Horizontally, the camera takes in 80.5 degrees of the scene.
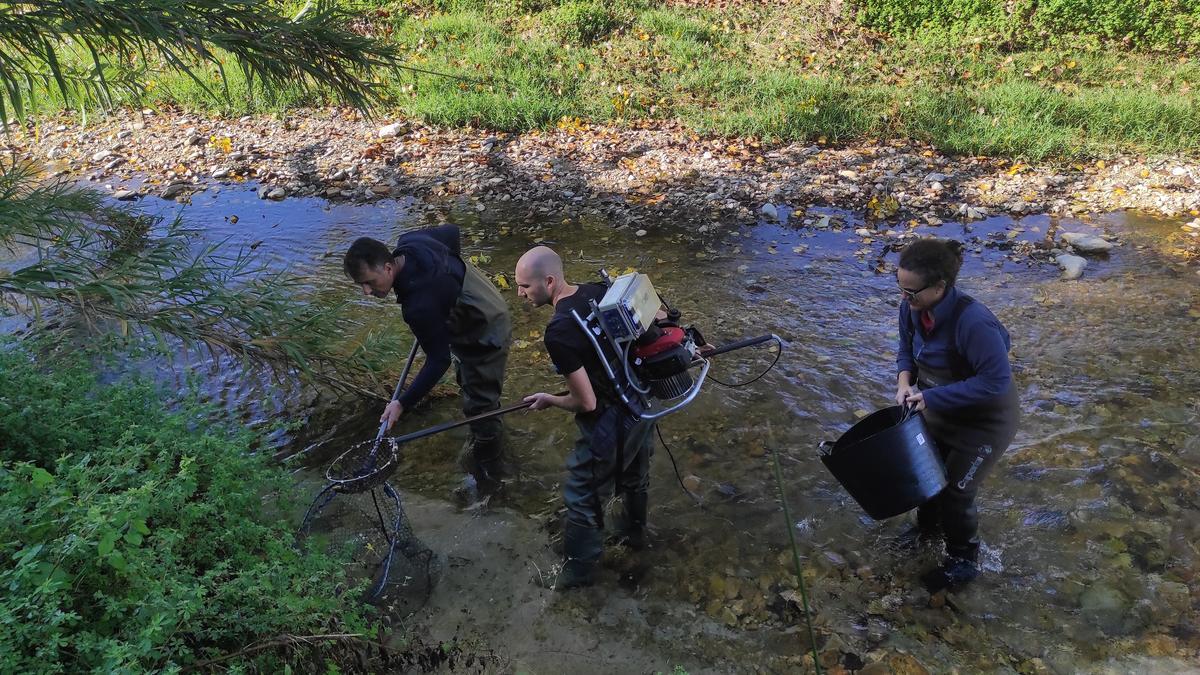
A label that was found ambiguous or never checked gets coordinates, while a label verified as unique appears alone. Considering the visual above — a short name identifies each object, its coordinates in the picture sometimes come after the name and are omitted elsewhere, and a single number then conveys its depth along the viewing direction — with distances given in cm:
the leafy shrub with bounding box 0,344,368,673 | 222
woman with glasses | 294
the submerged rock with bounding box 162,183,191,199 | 991
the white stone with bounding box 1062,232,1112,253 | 691
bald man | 310
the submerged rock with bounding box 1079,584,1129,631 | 338
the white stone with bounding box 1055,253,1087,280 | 657
